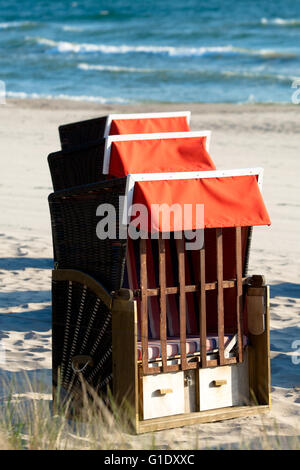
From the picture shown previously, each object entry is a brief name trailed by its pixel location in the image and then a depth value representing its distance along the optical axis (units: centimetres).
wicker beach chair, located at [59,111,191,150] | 1283
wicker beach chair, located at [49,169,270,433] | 789
